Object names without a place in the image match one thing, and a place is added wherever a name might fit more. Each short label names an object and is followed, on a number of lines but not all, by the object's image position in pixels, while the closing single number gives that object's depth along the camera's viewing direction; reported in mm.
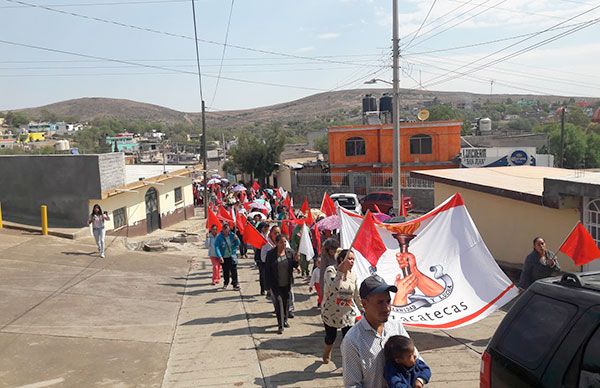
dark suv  3189
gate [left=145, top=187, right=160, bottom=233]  26091
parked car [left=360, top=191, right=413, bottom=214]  28153
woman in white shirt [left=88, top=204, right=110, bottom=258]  14492
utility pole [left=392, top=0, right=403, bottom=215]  15648
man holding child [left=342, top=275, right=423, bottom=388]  3785
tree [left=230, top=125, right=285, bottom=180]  48812
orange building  41281
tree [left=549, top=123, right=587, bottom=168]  51188
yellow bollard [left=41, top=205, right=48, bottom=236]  16641
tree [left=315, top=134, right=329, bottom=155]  72225
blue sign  36562
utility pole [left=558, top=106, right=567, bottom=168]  41781
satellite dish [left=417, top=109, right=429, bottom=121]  44378
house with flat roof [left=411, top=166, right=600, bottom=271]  10859
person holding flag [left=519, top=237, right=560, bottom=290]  7695
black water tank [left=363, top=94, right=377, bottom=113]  57341
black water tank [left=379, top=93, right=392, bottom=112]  49931
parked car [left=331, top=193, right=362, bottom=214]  26616
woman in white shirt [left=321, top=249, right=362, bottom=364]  6633
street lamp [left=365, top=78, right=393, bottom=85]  19047
